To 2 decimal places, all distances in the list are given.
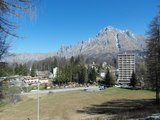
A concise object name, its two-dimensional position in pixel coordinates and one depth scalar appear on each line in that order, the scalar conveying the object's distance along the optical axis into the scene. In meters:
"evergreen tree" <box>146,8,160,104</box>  17.60
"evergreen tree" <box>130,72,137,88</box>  50.10
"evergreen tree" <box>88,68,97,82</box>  65.40
